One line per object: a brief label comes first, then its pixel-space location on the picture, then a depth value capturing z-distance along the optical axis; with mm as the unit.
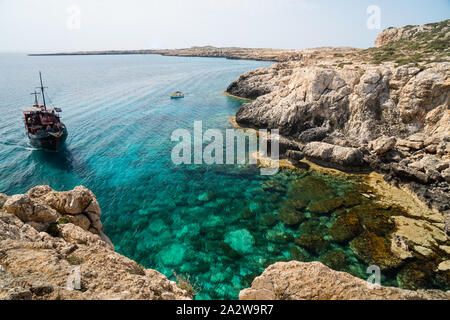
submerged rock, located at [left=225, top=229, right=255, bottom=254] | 20078
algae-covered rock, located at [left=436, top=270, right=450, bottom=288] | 16256
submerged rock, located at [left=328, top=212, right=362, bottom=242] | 20672
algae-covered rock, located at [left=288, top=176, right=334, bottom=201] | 26516
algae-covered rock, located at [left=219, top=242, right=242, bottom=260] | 19398
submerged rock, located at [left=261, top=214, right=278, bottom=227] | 22738
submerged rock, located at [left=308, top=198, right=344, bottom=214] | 24141
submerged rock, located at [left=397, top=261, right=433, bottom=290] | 16281
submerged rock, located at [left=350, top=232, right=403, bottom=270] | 17969
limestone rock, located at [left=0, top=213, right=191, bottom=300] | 6567
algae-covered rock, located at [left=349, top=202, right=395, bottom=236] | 21234
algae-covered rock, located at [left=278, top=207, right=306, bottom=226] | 22778
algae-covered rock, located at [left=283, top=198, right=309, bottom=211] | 24884
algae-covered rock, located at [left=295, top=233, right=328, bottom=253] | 19688
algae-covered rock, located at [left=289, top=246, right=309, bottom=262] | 18812
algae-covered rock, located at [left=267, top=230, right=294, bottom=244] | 20766
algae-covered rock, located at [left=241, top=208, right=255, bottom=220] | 23836
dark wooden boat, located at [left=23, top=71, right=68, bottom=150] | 38375
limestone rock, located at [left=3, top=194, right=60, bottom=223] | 12547
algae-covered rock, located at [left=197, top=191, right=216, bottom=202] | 26822
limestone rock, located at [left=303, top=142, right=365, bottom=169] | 30781
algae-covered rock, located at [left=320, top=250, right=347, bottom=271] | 17969
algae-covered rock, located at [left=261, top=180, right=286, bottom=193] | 27978
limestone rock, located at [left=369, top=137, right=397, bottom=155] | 31094
